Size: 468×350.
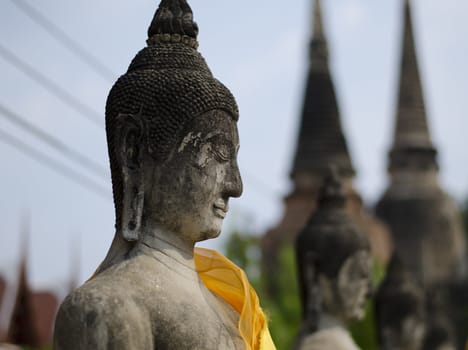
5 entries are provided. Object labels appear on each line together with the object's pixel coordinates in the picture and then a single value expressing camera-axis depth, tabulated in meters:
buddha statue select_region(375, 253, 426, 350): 10.62
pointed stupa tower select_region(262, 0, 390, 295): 34.47
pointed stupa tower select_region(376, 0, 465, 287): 45.44
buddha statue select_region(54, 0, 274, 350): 4.03
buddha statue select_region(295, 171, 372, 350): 7.70
